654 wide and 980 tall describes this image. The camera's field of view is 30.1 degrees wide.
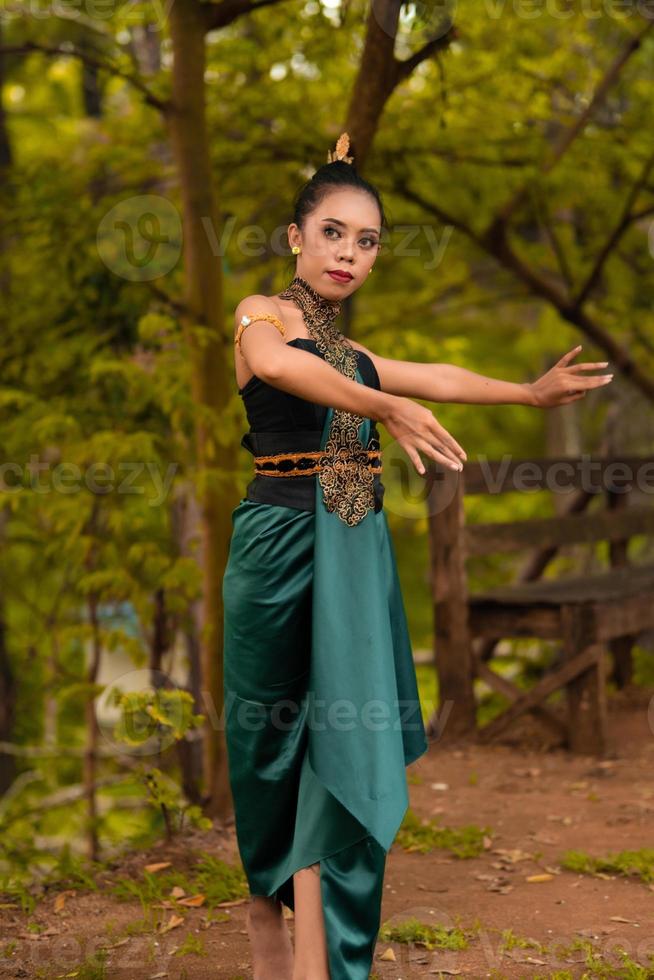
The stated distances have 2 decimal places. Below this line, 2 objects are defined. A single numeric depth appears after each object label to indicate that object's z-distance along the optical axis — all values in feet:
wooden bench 20.48
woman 9.61
